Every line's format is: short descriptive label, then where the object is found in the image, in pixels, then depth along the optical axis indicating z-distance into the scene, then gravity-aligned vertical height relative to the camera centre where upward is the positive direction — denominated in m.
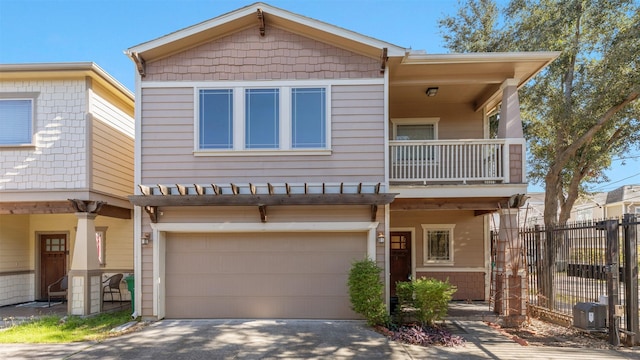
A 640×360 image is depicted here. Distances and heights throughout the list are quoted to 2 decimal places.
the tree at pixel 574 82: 12.25 +4.11
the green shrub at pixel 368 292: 7.44 -1.58
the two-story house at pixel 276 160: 8.22 +0.97
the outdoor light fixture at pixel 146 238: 8.23 -0.64
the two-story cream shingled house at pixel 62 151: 8.53 +1.20
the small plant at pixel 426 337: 6.82 -2.25
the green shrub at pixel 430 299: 7.41 -1.70
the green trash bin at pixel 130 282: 9.60 -1.81
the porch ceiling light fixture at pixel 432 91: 9.45 +2.75
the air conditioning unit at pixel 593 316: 6.80 -1.86
